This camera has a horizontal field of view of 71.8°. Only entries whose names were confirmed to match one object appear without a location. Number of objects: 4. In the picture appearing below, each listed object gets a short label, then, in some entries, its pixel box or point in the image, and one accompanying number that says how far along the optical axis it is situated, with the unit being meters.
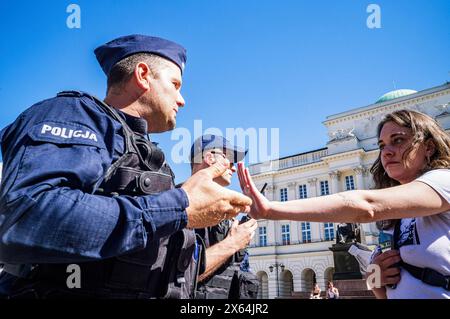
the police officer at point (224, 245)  2.87
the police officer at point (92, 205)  1.03
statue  13.59
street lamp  39.56
